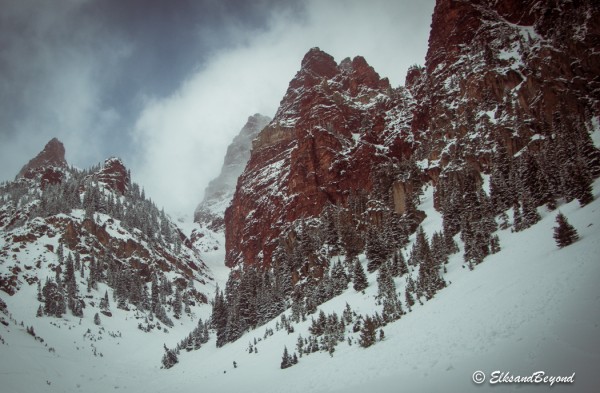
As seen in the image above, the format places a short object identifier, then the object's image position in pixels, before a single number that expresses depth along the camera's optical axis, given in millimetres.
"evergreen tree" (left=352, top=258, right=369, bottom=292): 49000
